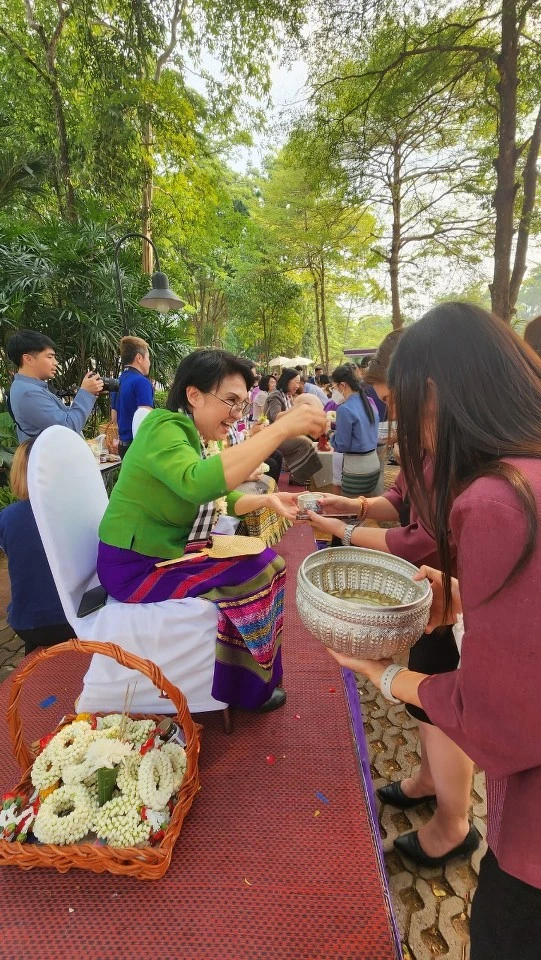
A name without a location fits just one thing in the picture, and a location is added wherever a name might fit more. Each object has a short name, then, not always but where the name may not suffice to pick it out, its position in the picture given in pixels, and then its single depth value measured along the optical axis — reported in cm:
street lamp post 604
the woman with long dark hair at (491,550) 75
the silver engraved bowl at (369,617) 116
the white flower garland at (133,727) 151
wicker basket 116
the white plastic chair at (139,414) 405
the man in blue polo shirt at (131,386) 436
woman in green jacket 160
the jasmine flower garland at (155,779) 132
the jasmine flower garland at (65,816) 122
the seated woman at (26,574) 220
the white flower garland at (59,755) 136
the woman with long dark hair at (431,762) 158
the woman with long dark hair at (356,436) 421
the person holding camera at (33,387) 339
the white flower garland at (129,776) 133
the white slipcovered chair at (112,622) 167
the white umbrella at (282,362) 1816
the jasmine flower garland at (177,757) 146
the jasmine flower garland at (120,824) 124
